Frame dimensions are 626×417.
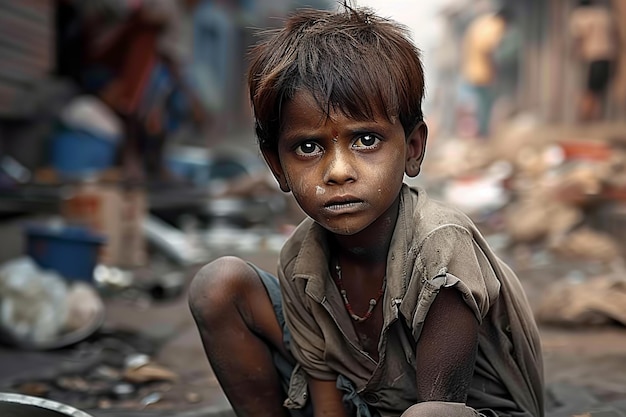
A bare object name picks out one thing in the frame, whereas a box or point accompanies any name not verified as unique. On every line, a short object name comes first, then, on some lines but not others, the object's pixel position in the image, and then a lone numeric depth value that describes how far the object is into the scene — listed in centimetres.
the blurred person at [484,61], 1900
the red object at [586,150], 925
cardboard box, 495
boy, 145
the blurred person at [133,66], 693
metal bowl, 145
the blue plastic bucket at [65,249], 374
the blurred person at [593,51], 1099
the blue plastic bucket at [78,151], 724
